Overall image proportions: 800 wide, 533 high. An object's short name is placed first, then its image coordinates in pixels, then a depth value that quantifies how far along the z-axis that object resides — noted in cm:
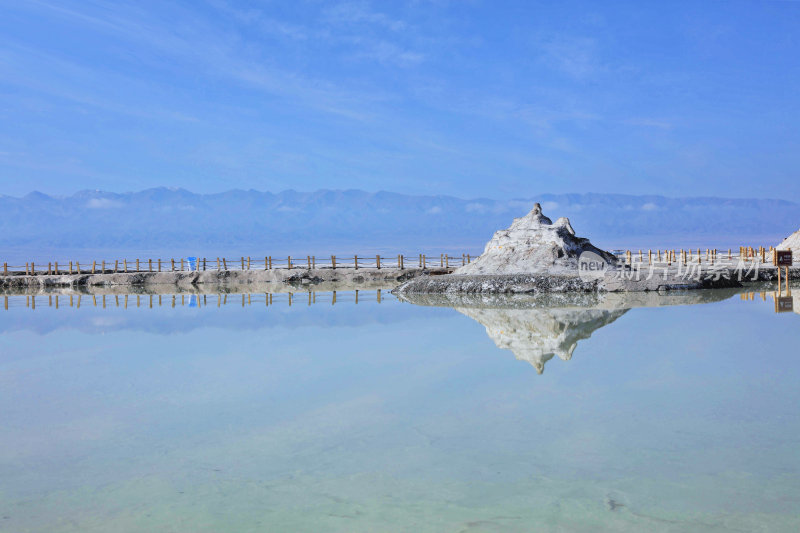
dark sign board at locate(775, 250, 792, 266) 3488
